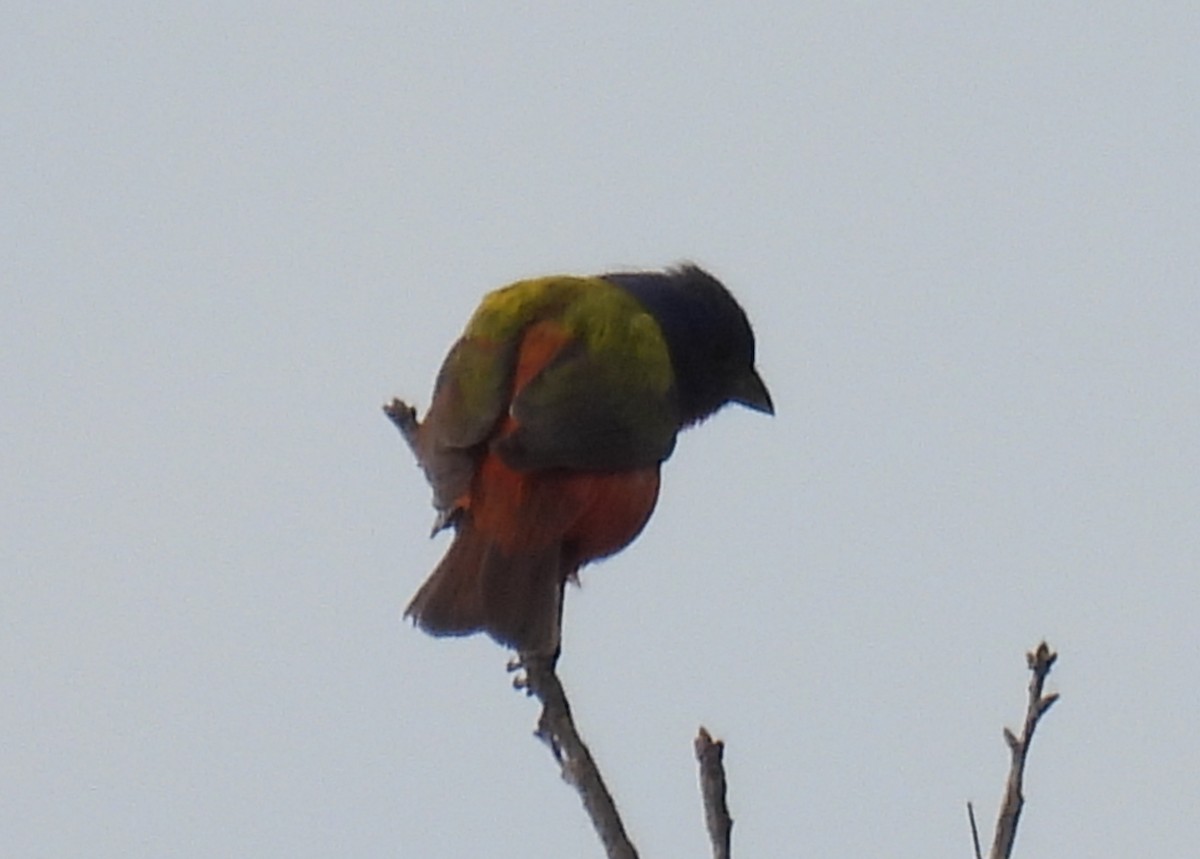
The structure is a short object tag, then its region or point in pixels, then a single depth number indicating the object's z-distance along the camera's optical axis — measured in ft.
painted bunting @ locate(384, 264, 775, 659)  39.37
